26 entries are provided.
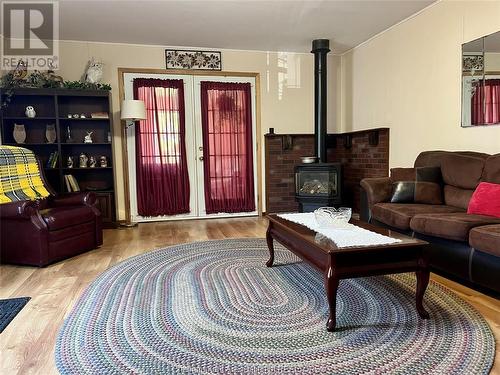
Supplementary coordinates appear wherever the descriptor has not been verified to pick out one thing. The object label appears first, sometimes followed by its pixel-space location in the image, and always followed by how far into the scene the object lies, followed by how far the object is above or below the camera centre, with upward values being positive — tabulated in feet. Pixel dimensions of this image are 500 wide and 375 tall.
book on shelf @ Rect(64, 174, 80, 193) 14.83 -0.59
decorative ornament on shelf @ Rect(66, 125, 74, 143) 15.66 +1.46
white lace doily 6.52 -1.45
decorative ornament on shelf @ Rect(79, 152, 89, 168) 15.48 +0.28
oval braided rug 5.35 -2.91
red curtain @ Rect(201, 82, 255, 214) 17.26 +0.86
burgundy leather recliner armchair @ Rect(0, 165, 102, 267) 10.11 -1.86
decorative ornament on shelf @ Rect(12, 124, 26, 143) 14.48 +1.44
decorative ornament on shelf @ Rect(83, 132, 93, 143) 15.28 +1.20
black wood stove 15.48 -0.39
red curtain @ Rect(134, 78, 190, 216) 16.51 +0.76
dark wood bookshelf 14.65 +1.59
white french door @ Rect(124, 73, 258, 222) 16.58 +1.13
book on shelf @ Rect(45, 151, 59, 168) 14.82 +0.34
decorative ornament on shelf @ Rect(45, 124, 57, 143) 14.98 +1.46
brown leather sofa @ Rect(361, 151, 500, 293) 7.45 -1.46
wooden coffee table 6.16 -1.78
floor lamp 15.05 +2.20
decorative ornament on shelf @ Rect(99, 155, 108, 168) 15.71 +0.22
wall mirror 10.32 +2.25
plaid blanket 11.06 -0.23
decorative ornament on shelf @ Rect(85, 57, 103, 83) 15.24 +3.98
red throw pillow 8.70 -1.05
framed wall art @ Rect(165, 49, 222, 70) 16.72 +4.91
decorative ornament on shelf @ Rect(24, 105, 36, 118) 14.48 +2.26
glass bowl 7.97 -1.24
